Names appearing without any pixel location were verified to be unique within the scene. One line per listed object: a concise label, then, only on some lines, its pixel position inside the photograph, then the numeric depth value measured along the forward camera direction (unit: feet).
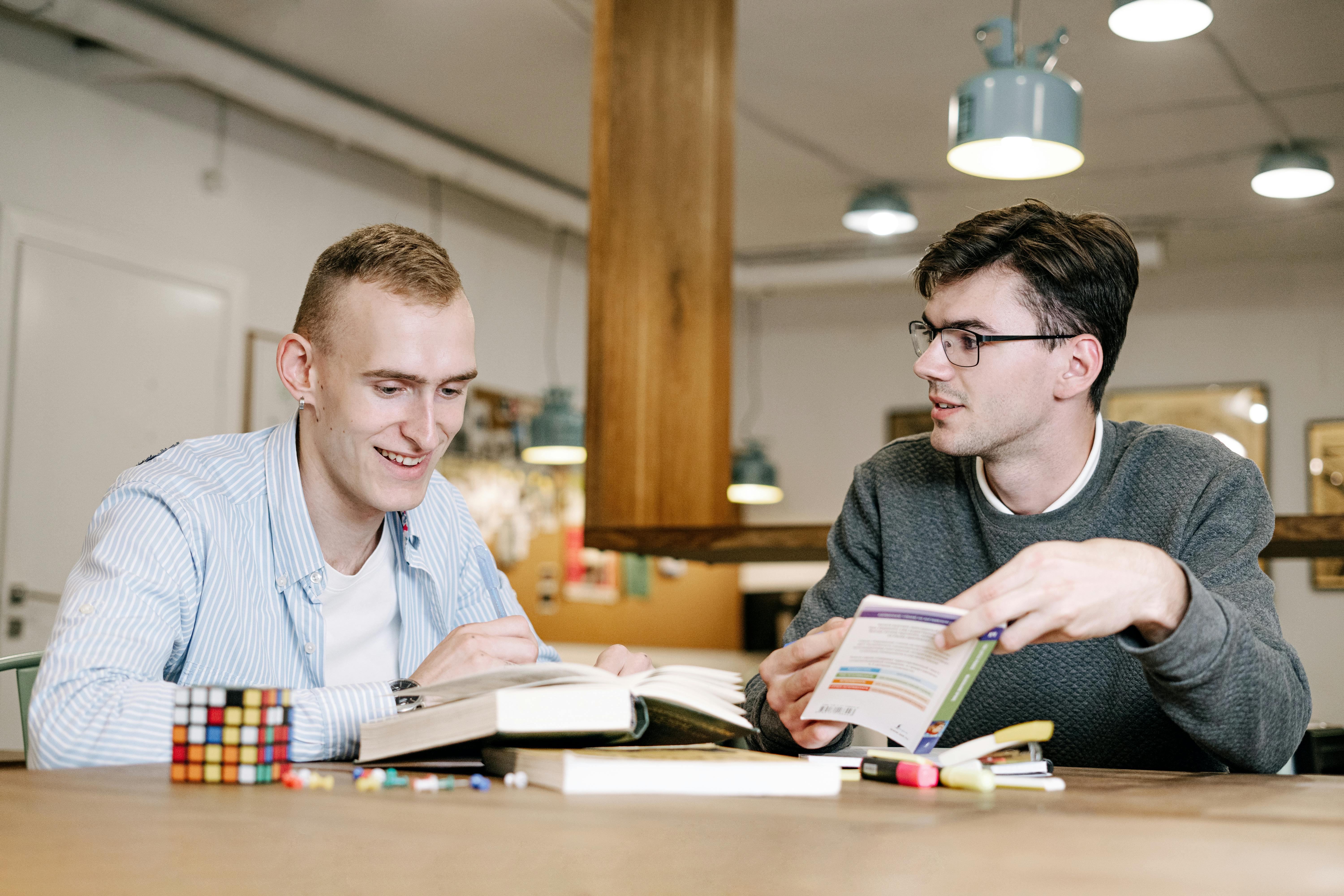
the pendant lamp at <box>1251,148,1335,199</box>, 17.04
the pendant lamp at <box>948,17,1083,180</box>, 10.44
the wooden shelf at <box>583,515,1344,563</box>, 8.12
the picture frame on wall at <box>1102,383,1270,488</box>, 24.09
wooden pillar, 10.00
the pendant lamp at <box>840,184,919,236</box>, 18.79
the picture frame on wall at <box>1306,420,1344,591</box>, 23.26
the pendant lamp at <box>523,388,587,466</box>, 18.48
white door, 13.69
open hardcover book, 3.48
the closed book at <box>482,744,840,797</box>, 3.28
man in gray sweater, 4.28
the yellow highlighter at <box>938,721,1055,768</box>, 3.79
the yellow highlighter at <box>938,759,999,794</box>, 3.55
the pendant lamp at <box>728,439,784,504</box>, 23.90
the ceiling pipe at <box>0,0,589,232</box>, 13.08
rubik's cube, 3.57
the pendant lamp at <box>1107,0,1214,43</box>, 10.18
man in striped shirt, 4.46
